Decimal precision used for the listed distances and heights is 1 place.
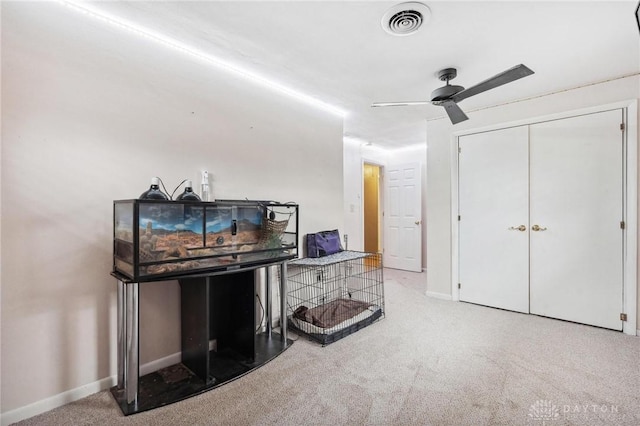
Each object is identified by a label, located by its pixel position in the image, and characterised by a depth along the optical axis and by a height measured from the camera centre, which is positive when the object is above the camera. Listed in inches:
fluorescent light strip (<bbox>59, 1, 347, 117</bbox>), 73.5 +49.8
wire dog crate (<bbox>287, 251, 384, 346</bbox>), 108.9 -40.6
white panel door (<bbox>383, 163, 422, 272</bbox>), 218.5 -5.1
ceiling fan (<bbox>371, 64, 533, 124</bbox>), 80.7 +37.0
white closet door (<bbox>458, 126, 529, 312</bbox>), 130.3 -3.6
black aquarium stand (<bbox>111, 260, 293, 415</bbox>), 68.7 -38.2
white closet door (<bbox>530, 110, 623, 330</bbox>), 111.0 -3.3
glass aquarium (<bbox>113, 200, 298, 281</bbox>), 64.8 -6.1
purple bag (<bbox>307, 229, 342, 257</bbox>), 128.0 -14.7
